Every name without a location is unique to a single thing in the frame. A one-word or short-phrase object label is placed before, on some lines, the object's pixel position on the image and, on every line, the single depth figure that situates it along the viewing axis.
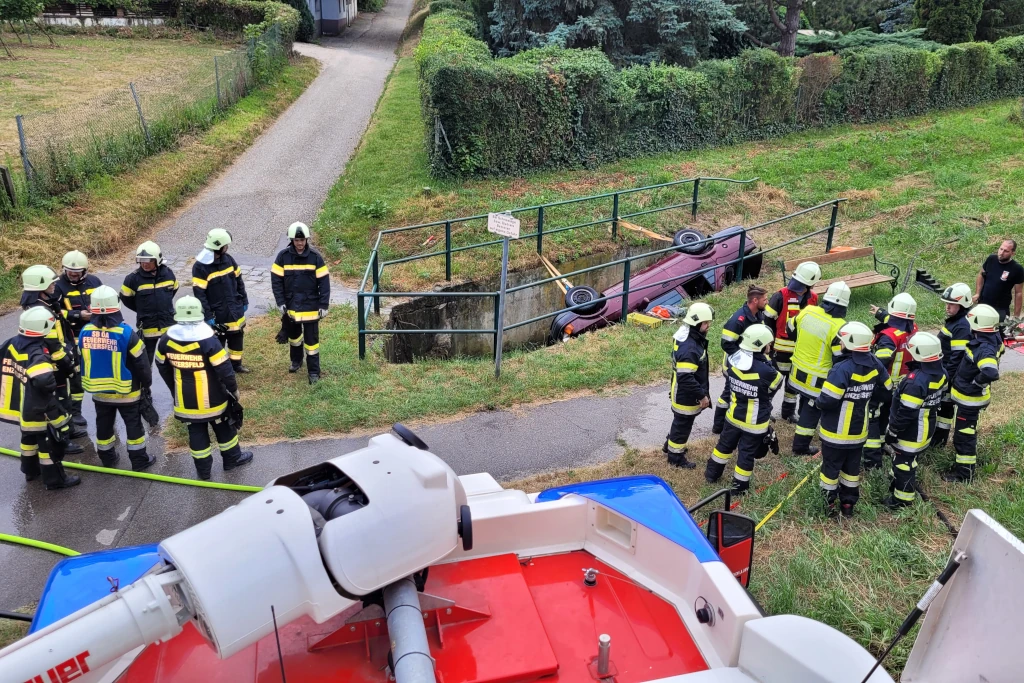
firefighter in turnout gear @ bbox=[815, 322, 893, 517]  6.04
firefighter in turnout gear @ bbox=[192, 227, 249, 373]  8.01
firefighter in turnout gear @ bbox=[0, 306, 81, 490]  6.30
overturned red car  11.23
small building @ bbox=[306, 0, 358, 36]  31.73
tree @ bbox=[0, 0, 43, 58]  24.92
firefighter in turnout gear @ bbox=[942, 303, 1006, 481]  6.49
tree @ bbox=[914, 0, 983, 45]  23.62
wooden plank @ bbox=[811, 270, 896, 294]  10.91
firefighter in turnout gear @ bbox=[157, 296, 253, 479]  6.37
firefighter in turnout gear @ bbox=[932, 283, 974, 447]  6.86
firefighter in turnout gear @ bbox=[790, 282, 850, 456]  7.16
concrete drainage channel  11.59
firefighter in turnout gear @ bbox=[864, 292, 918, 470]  6.82
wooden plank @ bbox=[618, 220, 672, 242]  14.23
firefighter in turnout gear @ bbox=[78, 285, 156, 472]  6.52
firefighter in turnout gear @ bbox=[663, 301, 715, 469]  6.74
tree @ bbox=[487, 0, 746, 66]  18.70
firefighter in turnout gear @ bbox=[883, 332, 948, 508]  6.10
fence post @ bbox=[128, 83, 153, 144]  15.16
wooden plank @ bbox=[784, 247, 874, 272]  11.89
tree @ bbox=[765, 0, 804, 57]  21.12
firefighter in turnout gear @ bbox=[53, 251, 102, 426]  7.66
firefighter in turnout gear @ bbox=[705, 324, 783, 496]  6.30
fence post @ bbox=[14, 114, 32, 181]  11.83
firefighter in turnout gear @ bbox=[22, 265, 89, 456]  6.69
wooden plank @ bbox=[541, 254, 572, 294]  12.13
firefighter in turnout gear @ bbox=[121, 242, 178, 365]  7.74
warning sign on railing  8.12
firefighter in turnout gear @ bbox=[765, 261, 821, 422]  7.90
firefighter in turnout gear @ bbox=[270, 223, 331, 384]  8.30
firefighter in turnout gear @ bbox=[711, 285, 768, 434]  6.97
